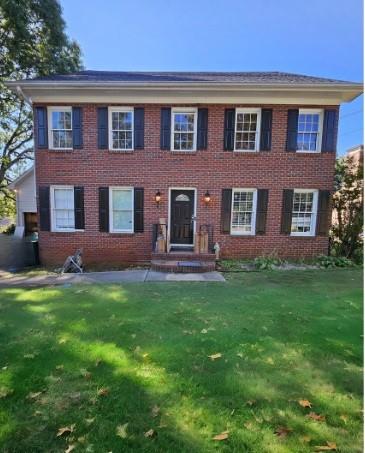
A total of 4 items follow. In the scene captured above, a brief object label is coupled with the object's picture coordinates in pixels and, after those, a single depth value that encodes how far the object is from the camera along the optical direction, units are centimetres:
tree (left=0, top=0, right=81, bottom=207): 1350
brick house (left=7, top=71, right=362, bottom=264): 904
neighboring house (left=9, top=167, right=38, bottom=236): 1315
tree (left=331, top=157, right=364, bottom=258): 956
